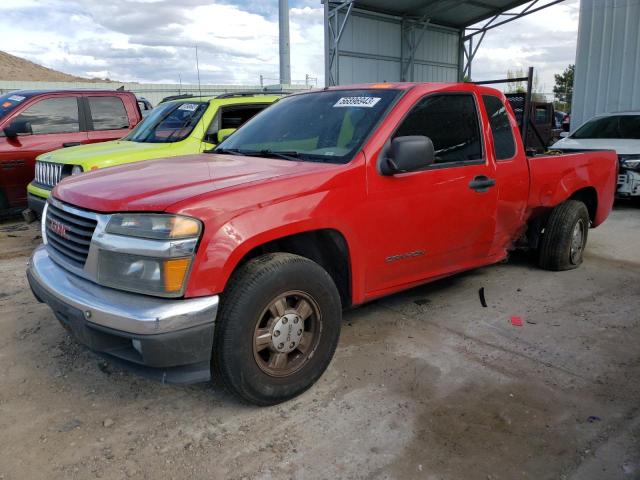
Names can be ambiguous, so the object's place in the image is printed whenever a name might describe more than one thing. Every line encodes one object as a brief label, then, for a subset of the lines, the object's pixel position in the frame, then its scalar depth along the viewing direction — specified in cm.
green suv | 599
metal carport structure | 1684
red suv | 755
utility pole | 2322
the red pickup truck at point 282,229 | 252
